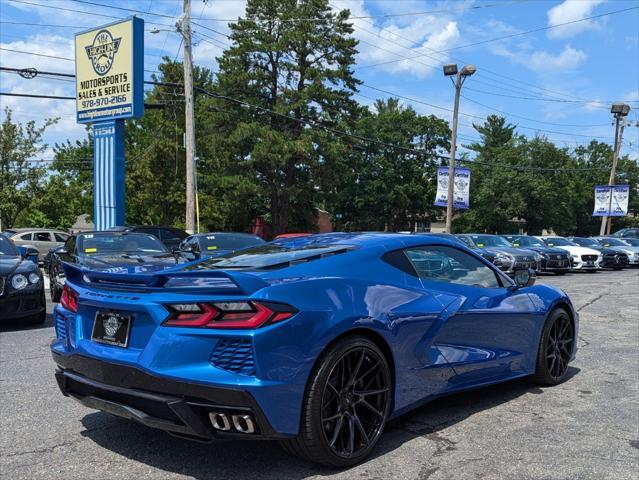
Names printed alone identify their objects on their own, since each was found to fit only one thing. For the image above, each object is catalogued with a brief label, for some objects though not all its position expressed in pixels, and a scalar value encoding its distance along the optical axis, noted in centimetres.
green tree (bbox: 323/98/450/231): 5462
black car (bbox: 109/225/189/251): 2074
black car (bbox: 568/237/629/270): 2731
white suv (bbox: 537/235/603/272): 2497
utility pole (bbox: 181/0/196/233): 2125
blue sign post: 2133
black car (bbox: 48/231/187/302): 1024
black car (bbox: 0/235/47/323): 833
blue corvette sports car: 323
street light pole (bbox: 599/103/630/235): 4494
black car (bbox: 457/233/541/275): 1922
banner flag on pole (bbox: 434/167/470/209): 3127
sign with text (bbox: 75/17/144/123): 2055
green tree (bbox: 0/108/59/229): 3156
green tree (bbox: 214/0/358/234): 4066
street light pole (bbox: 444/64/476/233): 2895
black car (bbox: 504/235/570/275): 2258
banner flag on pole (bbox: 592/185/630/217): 4194
